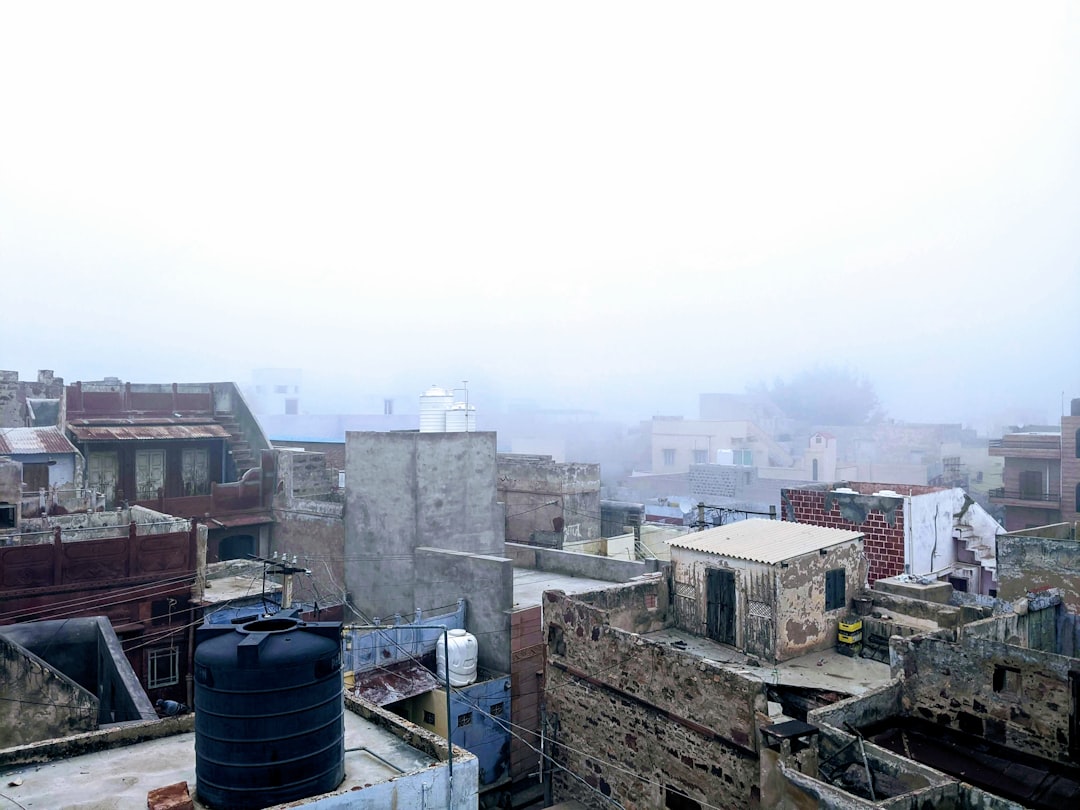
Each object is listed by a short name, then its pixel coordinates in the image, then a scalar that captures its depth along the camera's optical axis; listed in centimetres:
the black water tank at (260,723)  909
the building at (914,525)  2709
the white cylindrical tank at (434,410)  3234
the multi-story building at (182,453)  3862
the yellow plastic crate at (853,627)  1941
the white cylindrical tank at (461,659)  2280
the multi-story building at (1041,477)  4888
